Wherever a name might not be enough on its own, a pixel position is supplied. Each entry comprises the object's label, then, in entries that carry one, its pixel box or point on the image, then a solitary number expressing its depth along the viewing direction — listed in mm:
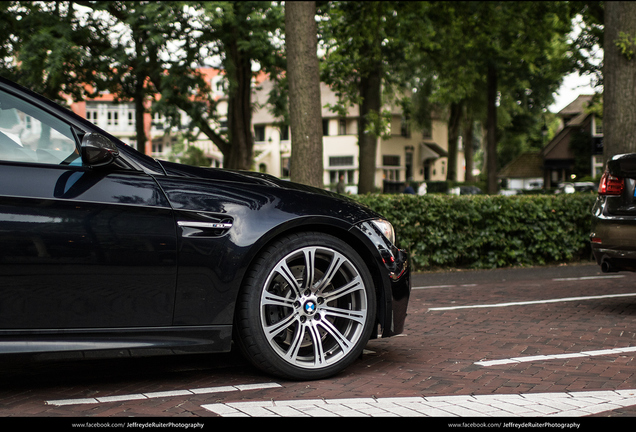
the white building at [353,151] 60375
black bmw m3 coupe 3508
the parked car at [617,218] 6414
